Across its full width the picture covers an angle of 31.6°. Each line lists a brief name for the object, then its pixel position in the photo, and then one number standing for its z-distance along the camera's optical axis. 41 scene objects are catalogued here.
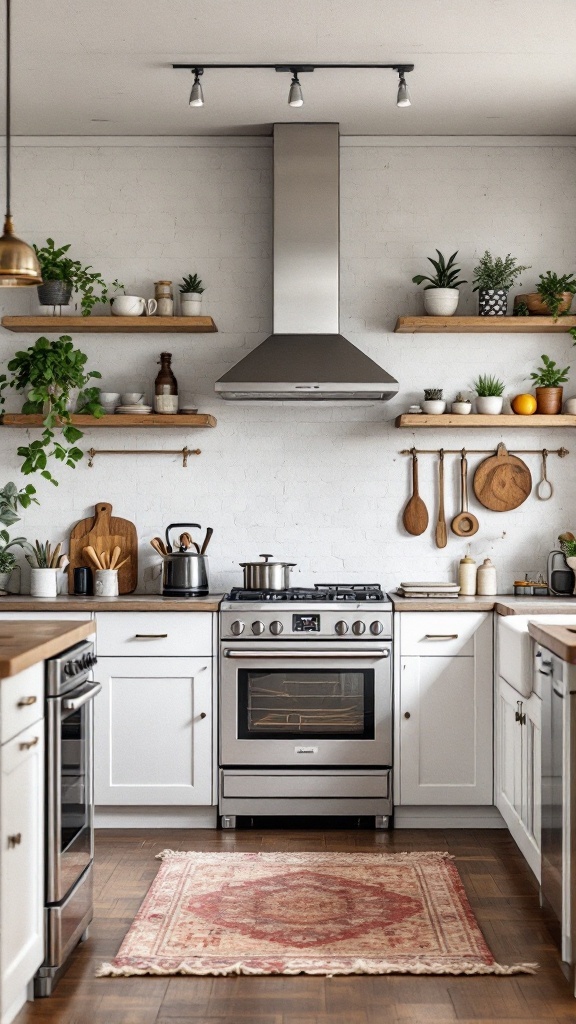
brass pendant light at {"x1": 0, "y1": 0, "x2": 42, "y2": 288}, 3.06
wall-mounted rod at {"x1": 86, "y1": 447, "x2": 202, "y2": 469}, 5.13
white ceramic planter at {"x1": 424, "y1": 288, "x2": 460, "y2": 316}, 4.92
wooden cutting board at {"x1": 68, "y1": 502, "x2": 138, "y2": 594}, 5.09
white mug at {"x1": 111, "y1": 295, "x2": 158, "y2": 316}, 4.88
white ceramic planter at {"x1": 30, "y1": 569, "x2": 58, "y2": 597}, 4.84
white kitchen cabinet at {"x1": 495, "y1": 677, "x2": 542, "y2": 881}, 3.52
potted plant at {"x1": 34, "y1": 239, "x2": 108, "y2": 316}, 4.91
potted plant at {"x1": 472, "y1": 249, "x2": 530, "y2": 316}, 4.93
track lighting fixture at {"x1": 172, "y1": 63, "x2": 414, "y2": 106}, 4.12
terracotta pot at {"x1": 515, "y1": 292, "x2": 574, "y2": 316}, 4.94
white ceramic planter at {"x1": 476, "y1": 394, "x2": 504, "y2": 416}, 4.97
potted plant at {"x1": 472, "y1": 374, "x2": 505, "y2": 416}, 4.98
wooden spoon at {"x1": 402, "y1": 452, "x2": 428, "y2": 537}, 5.10
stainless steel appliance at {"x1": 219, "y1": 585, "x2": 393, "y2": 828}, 4.50
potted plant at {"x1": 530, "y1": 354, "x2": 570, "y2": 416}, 4.98
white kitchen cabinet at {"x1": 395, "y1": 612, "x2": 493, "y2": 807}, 4.53
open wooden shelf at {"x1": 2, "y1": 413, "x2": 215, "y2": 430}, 4.89
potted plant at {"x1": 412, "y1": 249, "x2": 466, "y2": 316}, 4.92
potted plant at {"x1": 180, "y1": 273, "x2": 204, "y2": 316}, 4.96
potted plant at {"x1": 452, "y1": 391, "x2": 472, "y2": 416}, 4.96
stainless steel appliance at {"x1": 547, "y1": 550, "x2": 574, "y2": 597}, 4.89
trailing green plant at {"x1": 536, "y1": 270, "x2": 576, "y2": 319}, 4.90
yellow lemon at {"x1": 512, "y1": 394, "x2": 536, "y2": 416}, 4.96
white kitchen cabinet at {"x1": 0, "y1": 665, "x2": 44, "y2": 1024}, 2.52
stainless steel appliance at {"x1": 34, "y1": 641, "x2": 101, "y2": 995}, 2.88
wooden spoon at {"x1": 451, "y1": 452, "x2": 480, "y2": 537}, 5.12
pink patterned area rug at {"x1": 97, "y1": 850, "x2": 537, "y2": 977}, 3.11
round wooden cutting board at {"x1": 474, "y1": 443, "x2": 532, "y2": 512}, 5.11
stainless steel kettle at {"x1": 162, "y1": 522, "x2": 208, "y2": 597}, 4.74
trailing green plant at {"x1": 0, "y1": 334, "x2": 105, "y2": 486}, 4.91
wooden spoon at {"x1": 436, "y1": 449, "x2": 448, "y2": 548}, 5.10
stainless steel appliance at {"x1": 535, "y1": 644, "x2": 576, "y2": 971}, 2.92
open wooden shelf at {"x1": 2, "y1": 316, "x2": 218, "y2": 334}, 4.88
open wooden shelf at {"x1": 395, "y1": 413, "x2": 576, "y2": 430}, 4.90
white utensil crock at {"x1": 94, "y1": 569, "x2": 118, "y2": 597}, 4.86
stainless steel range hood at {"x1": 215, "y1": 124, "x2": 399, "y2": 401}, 4.73
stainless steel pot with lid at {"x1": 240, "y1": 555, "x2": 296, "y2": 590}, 4.75
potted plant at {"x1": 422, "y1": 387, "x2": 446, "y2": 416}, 4.95
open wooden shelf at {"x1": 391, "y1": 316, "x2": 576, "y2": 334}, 4.86
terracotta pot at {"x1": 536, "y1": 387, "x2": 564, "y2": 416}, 4.98
